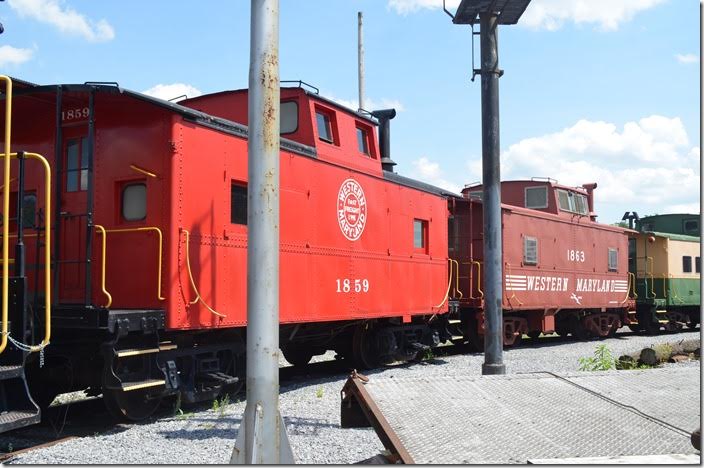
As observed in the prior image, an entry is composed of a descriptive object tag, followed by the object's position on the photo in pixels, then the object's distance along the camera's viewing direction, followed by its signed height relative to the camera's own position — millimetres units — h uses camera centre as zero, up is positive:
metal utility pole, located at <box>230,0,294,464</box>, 4598 +77
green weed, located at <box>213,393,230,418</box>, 7711 -1557
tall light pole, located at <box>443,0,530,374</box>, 9398 +1433
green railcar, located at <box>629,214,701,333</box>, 21859 -302
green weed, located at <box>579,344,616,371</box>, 10523 -1440
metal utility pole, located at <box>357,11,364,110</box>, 22094 +6631
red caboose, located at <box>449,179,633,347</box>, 15617 +156
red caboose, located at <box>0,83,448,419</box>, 7391 +345
